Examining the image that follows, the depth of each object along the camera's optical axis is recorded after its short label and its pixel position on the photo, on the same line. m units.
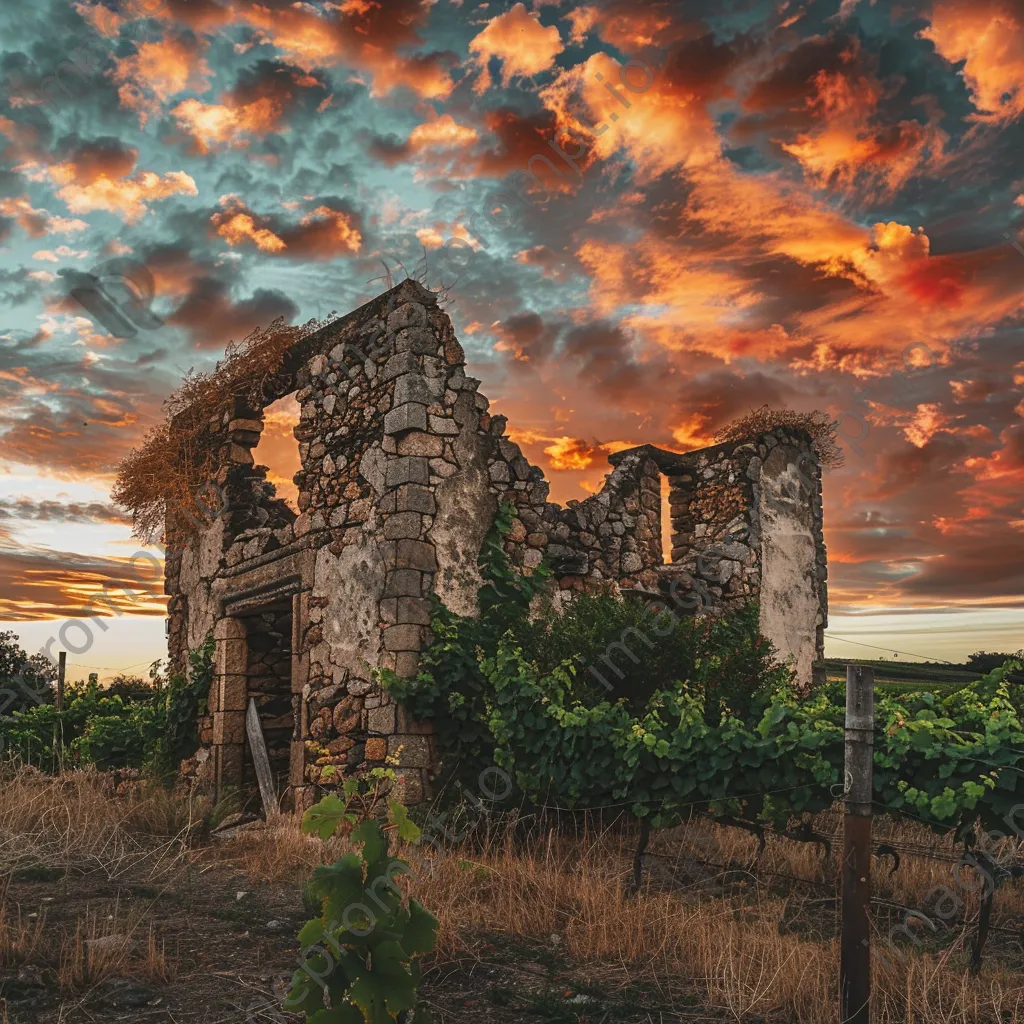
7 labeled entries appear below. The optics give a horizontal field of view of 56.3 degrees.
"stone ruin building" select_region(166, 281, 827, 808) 7.90
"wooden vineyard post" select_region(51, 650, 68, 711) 15.22
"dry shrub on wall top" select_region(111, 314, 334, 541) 10.29
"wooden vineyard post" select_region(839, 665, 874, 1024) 4.17
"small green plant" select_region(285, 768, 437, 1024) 3.35
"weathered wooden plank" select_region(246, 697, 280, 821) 9.16
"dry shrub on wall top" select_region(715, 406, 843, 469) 12.38
